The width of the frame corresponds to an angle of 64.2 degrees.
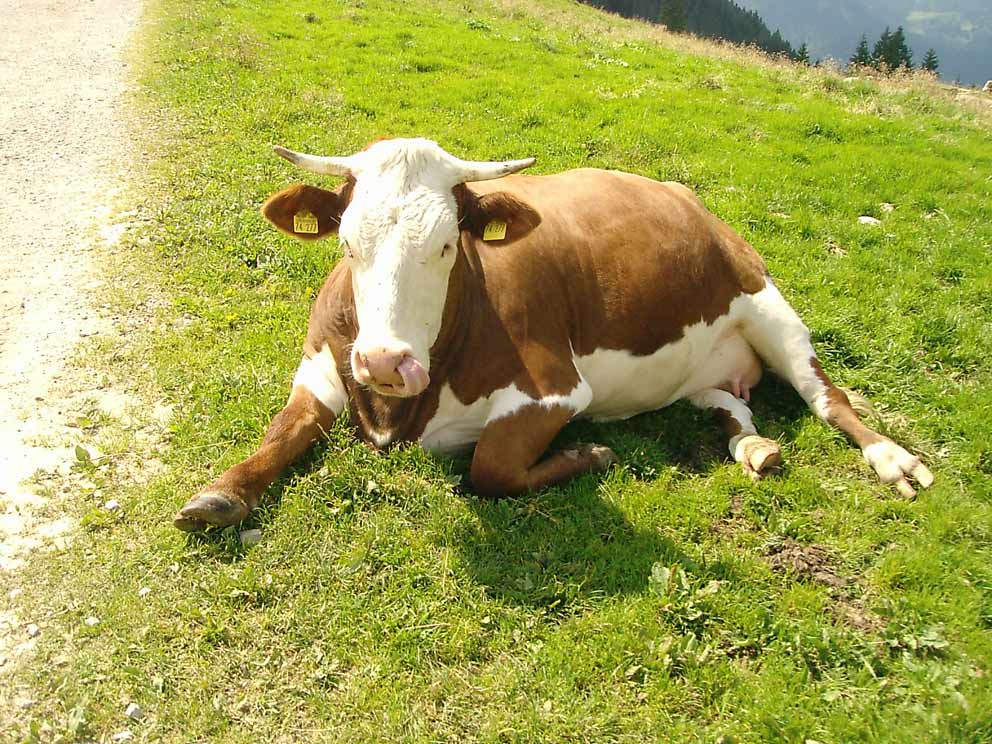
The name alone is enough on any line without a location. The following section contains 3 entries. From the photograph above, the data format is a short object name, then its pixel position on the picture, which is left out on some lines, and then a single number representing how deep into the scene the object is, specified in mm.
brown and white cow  4082
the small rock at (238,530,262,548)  4285
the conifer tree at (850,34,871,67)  70662
